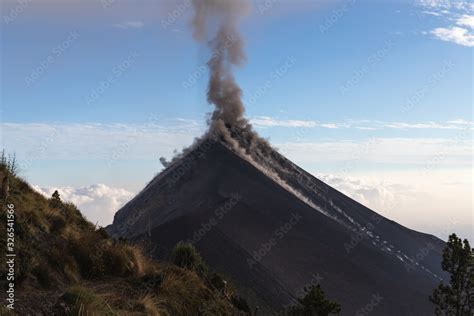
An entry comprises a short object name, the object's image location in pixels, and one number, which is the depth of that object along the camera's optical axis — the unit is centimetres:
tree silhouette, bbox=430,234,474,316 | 3419
